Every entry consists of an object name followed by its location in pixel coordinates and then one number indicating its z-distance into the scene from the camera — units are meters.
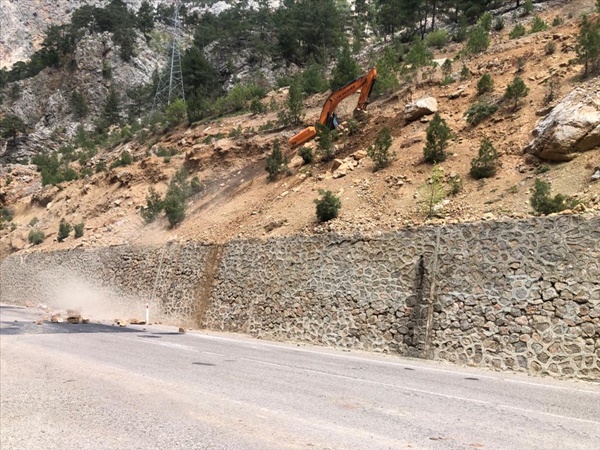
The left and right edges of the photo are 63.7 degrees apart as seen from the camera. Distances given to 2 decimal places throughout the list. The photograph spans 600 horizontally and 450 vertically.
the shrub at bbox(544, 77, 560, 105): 18.66
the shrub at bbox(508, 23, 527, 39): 26.56
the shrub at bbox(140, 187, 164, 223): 28.95
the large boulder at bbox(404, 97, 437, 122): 22.53
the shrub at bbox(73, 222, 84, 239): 32.44
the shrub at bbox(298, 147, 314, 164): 24.80
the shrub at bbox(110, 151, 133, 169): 38.16
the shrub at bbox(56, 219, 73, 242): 33.66
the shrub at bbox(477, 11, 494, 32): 29.71
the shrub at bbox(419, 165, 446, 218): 16.14
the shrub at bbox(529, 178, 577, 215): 12.63
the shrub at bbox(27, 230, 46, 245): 36.09
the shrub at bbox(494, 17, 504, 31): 31.83
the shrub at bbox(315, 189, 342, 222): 18.22
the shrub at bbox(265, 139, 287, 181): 25.47
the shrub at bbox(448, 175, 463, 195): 16.73
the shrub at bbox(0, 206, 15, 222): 44.19
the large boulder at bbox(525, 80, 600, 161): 15.28
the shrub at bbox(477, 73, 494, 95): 21.47
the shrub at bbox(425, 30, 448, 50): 33.41
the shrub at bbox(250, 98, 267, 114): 35.09
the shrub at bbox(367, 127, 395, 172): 20.39
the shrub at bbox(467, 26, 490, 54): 26.50
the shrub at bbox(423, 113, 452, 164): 18.72
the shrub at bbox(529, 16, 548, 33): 25.77
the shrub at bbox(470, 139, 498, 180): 16.69
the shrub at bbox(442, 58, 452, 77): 24.86
